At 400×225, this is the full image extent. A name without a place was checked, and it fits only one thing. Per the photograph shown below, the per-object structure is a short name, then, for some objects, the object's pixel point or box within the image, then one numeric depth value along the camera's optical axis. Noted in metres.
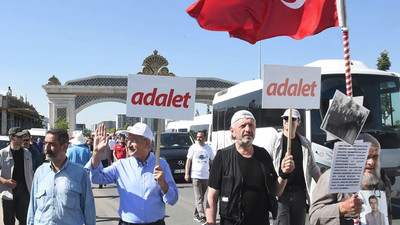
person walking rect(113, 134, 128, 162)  17.06
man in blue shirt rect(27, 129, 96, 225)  4.15
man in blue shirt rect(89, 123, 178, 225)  4.25
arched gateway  58.19
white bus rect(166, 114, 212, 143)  37.19
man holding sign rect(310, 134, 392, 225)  3.47
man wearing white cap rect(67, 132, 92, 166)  10.01
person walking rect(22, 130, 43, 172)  7.08
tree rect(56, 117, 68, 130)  54.30
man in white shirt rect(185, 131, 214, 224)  9.16
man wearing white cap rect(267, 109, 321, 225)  5.80
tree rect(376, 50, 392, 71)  37.00
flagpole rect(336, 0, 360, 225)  4.08
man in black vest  4.14
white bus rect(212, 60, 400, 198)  10.23
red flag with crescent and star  5.69
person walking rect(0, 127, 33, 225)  6.68
